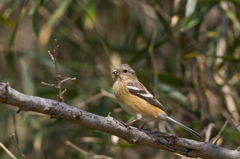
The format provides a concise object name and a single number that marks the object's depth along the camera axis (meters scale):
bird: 7.63
